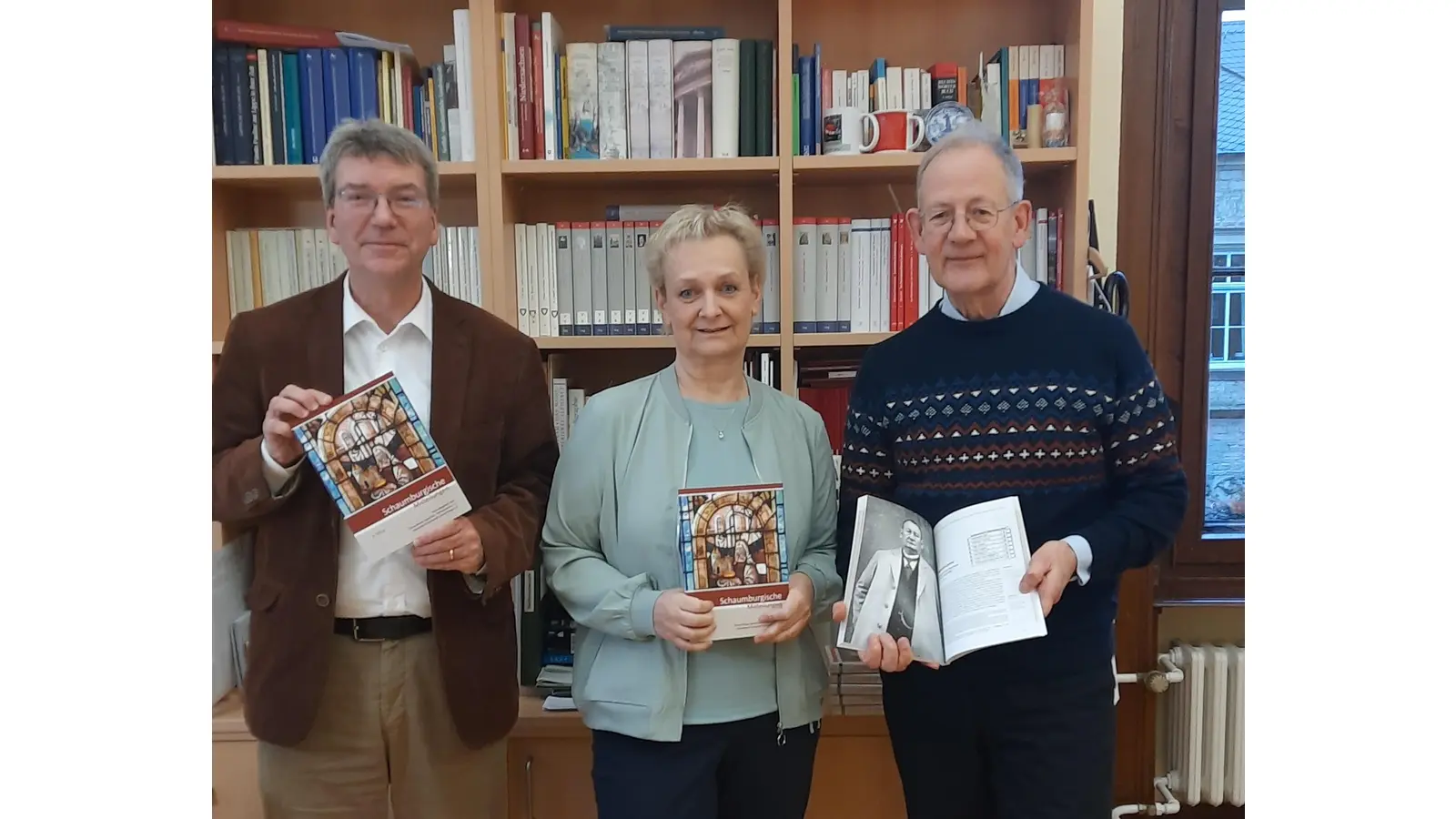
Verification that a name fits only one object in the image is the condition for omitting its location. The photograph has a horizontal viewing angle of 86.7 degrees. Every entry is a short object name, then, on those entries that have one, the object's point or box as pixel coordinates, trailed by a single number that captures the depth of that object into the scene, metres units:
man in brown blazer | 1.35
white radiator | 2.16
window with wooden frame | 2.09
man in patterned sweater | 1.31
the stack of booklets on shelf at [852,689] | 1.94
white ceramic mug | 1.95
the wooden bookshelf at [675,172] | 1.91
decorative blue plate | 1.94
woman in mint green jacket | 1.31
